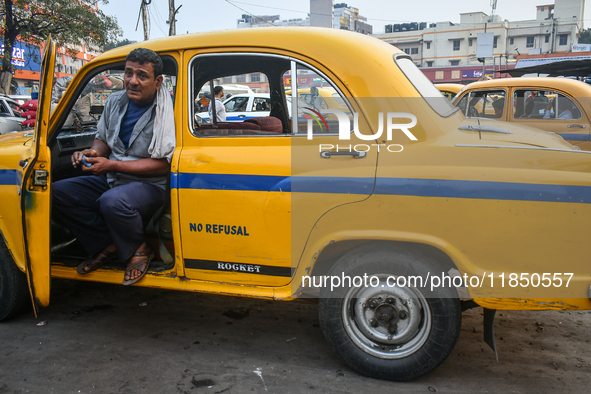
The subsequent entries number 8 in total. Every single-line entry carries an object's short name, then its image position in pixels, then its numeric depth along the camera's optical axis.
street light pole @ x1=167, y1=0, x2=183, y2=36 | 21.81
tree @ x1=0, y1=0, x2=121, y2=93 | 17.28
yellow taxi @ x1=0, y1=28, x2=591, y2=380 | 2.26
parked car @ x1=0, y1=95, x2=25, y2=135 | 11.84
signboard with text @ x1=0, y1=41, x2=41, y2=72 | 28.55
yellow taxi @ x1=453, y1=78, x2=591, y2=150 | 6.55
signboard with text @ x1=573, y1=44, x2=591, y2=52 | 43.92
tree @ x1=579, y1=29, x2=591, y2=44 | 69.25
